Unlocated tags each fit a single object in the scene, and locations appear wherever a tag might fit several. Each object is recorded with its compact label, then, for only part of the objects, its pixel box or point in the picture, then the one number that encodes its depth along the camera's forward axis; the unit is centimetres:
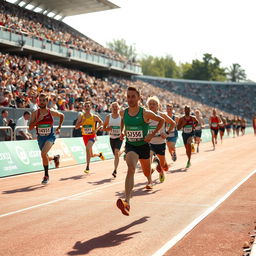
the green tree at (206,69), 12372
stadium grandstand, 2380
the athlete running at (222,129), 3424
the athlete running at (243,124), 4987
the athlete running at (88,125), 1494
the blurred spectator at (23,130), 1555
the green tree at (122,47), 10819
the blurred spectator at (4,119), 1589
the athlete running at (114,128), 1366
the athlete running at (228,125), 4591
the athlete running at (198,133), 2464
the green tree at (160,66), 13075
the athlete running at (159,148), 1134
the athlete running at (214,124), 2755
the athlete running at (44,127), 1202
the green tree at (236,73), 14775
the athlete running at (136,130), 757
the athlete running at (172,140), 1739
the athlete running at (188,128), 1588
